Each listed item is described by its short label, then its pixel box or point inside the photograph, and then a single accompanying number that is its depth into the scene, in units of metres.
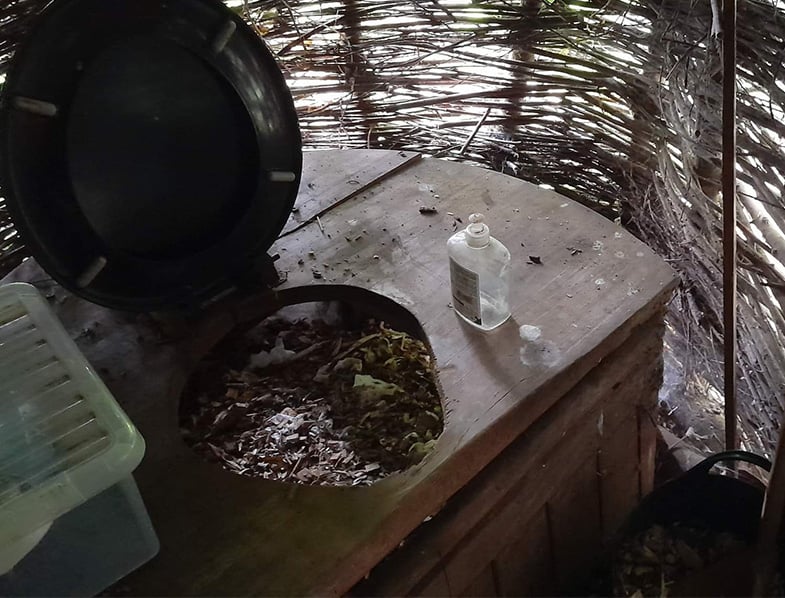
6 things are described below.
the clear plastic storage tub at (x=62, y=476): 0.61
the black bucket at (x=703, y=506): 1.04
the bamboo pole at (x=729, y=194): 0.74
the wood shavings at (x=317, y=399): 0.93
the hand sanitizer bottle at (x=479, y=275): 0.89
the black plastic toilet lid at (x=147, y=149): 0.79
